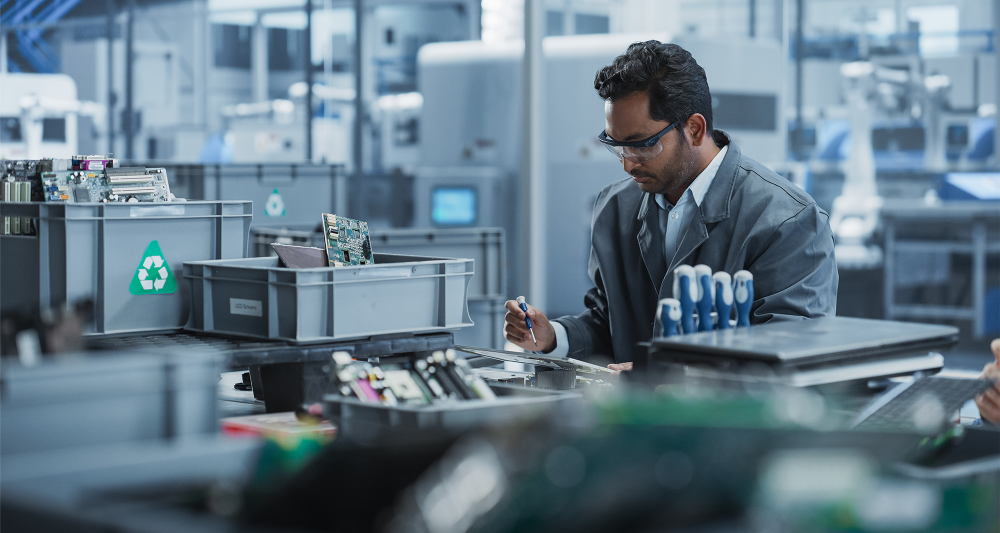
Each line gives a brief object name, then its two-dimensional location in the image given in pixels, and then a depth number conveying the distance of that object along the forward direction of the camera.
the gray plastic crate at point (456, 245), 3.65
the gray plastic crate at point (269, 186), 4.13
